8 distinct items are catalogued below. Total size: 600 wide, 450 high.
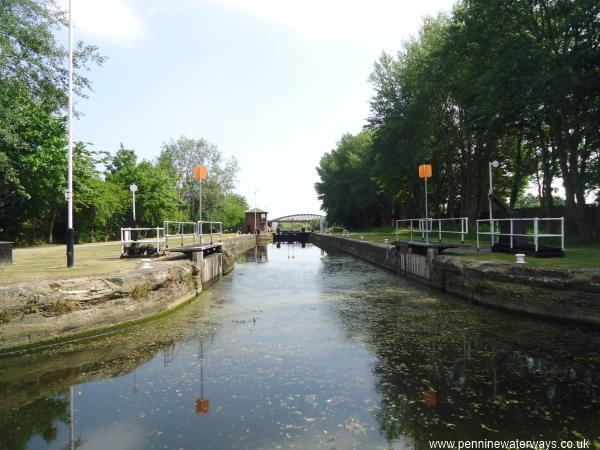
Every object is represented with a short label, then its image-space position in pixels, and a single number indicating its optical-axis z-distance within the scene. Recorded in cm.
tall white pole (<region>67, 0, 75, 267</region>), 1012
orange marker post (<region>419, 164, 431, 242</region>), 1816
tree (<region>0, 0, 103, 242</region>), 1288
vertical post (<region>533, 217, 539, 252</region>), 1034
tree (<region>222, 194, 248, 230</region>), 7202
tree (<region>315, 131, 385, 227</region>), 4784
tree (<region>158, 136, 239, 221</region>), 4784
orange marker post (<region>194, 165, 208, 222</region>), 1619
